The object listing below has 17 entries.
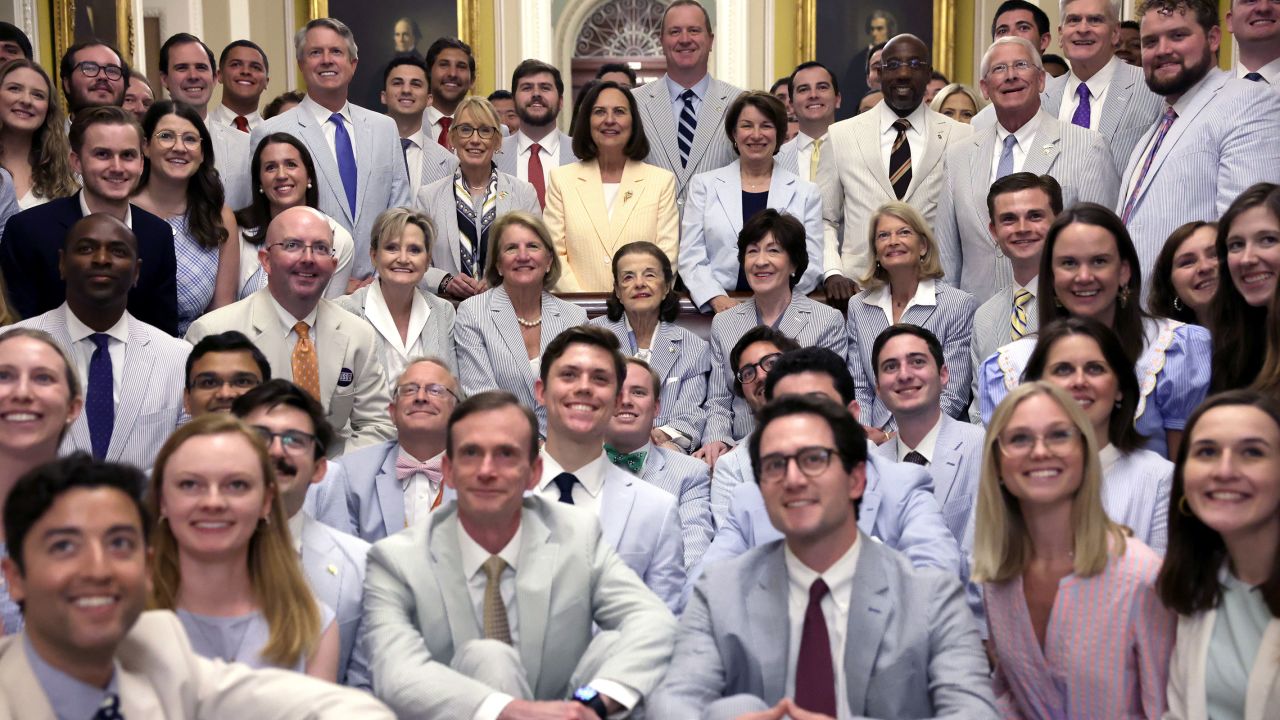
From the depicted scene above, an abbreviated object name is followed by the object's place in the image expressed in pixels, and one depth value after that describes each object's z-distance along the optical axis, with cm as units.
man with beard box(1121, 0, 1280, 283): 488
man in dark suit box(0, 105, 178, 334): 486
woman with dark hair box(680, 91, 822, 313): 600
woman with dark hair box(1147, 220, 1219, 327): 446
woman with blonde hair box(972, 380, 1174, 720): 315
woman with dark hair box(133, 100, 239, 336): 535
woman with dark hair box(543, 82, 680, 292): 608
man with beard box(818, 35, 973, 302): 614
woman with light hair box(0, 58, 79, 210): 553
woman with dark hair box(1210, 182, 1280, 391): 405
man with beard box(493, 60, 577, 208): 710
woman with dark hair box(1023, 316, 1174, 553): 365
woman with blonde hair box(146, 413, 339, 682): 306
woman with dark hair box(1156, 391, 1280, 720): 295
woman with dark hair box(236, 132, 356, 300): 561
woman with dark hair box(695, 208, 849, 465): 545
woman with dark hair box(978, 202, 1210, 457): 409
